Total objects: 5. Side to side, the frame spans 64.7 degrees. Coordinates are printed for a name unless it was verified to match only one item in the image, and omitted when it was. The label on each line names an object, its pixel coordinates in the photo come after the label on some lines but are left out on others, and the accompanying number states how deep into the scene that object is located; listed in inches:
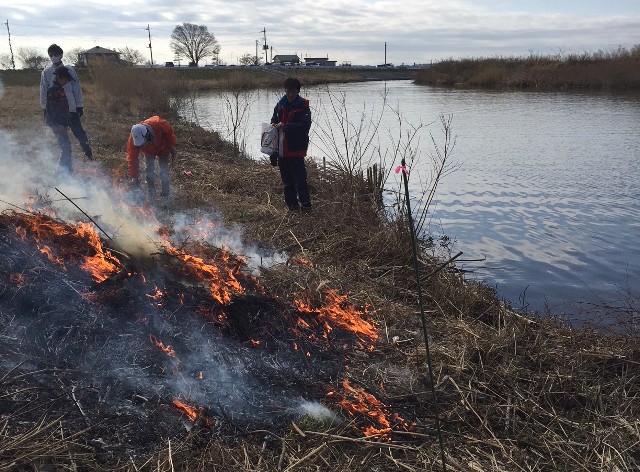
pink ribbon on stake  100.0
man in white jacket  309.5
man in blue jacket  278.4
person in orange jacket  276.7
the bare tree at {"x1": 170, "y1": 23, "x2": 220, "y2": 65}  3193.9
